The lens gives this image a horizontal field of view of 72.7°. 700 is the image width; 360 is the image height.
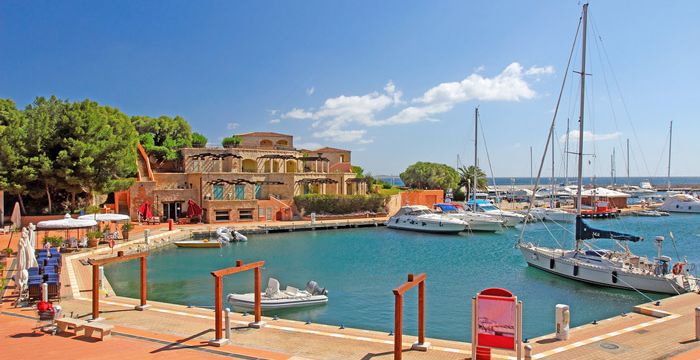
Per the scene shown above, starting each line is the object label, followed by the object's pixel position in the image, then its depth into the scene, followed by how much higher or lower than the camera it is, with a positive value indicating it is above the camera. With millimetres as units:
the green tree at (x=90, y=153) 39500 +2396
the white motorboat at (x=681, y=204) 74312 -3454
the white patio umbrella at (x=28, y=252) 17702 -2686
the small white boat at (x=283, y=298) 19938 -4999
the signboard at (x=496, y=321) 10914 -3224
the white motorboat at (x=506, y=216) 52397 -3680
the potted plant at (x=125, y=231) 36559 -3805
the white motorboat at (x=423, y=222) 48188 -4152
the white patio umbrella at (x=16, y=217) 26628 -2026
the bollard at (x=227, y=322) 13266 -3914
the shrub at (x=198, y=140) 67562 +6278
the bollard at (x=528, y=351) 11438 -4074
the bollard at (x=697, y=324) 13281 -3979
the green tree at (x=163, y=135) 61750 +6546
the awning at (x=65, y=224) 26877 -2448
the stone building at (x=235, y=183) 50094 -156
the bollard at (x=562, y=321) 13352 -3943
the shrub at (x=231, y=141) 69581 +6052
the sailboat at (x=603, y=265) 22453 -4354
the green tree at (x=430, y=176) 82438 +1069
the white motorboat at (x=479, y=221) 48844 -4037
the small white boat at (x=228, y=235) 41356 -4782
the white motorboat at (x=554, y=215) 59250 -4095
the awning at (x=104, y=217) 32438 -2459
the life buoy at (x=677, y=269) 22422 -4083
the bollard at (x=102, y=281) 20481 -4547
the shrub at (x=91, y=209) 40009 -2374
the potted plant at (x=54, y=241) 30016 -3769
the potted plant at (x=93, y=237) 32828 -3941
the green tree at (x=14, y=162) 37000 +1552
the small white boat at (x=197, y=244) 38250 -5020
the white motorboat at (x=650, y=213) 68688 -4454
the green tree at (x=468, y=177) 82725 +901
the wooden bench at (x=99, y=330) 13102 -4113
